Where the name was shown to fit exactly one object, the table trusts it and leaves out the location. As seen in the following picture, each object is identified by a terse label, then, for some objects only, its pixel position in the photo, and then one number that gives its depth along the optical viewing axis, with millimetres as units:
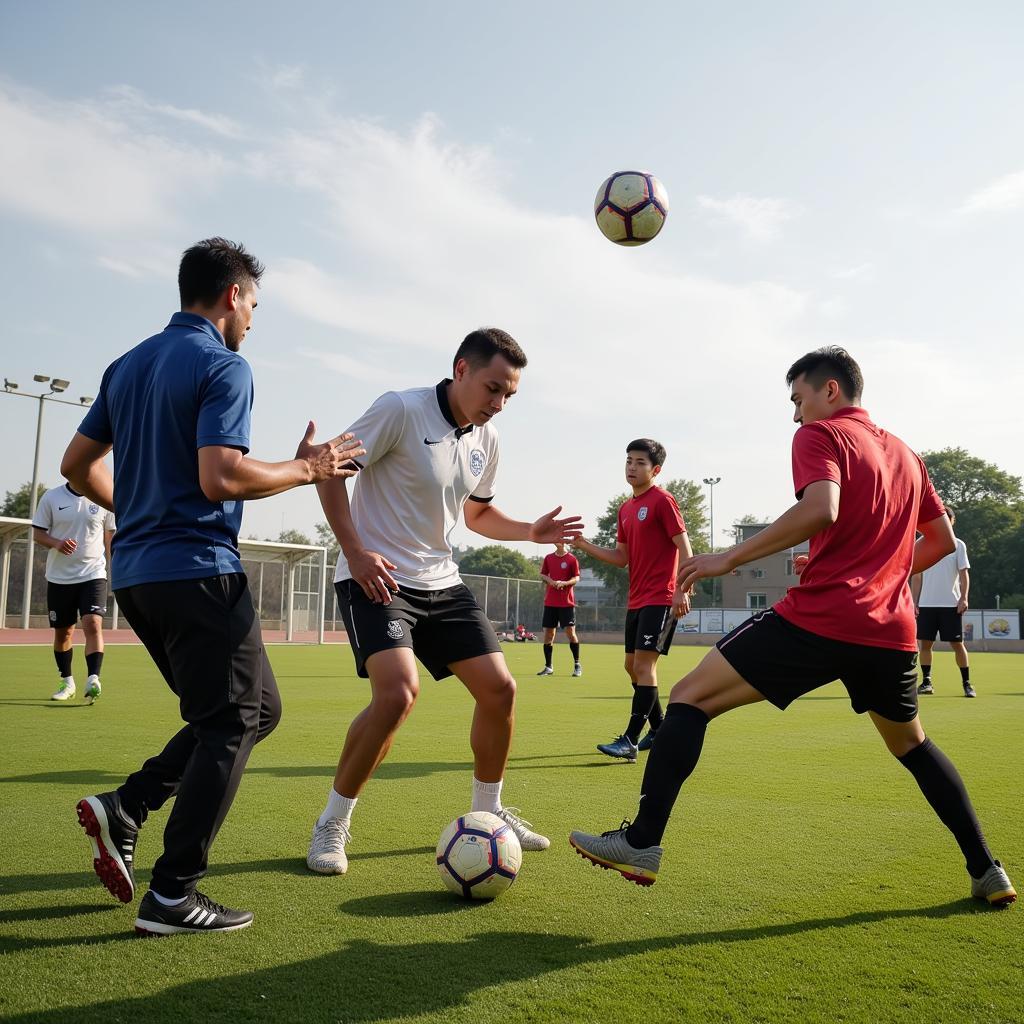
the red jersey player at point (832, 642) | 3281
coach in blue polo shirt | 3066
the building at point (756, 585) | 77500
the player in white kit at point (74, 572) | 9844
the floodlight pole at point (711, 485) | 81625
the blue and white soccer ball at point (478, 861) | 3512
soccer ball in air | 7391
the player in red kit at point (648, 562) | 7477
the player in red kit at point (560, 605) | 17641
